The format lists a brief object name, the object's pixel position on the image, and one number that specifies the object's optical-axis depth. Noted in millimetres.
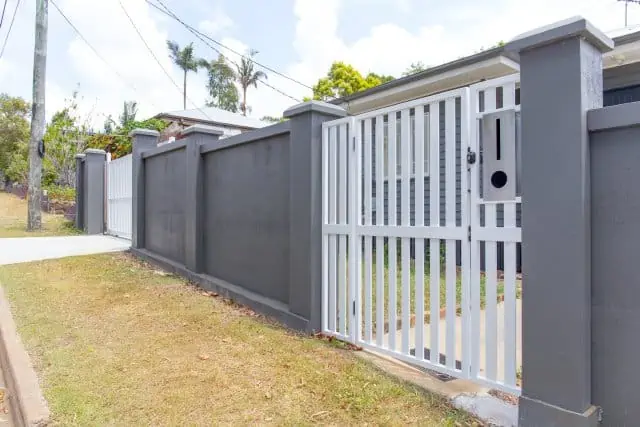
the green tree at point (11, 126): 34906
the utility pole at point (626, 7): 9728
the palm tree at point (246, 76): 35075
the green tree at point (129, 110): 31125
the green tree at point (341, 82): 25547
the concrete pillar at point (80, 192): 13484
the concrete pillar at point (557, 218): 2191
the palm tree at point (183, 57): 36438
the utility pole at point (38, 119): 12781
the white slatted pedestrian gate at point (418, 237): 2674
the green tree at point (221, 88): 36969
